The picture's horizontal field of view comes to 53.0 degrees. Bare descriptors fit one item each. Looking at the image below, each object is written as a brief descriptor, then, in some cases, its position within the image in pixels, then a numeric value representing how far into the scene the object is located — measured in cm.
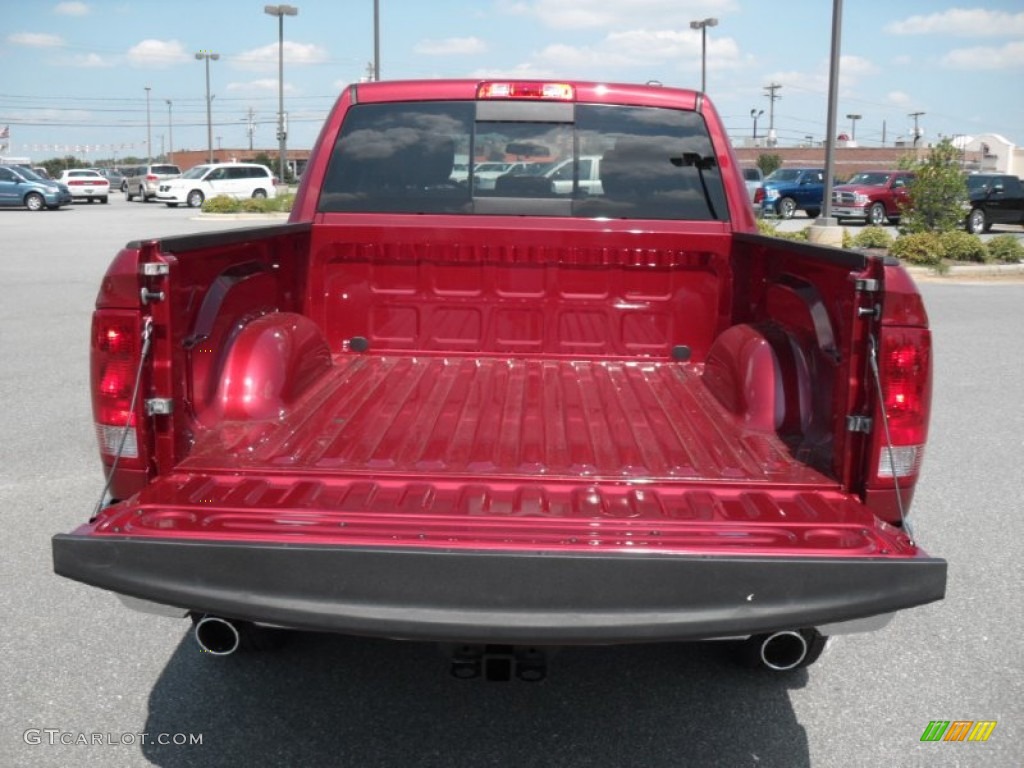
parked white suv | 4106
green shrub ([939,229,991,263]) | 1895
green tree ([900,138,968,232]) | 1950
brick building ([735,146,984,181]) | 7506
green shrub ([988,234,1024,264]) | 1919
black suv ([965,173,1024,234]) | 2906
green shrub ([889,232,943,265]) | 1825
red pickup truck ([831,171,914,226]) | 3086
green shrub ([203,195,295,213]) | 3388
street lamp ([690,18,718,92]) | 4638
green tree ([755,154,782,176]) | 6856
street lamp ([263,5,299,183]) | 4082
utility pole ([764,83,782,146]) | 8659
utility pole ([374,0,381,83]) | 2659
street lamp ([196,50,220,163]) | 6482
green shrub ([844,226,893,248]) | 1955
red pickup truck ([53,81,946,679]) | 251
